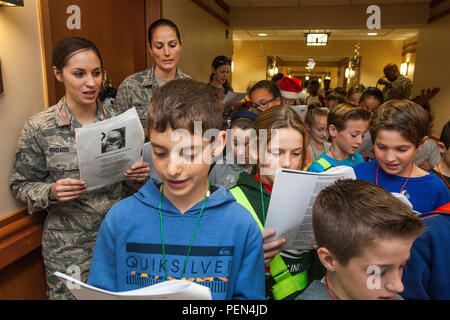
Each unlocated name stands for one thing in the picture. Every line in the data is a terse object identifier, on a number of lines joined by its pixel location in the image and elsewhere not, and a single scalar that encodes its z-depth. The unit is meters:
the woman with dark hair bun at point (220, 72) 3.42
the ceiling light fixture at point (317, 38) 6.67
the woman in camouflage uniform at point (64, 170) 1.36
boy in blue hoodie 0.84
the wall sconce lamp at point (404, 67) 9.19
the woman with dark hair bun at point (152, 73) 2.09
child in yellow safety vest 1.07
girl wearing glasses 2.38
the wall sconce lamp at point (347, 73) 11.67
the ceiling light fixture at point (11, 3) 1.29
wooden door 1.68
